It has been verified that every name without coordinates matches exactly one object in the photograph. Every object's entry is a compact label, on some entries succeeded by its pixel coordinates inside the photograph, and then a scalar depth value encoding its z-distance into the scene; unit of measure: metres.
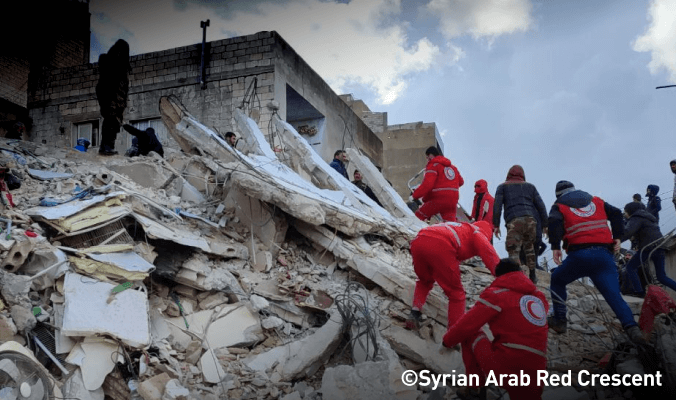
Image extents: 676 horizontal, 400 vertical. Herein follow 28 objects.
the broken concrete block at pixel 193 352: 3.98
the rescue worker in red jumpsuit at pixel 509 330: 3.09
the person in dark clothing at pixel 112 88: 8.02
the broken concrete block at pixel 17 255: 3.84
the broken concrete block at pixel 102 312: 3.63
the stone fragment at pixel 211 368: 3.79
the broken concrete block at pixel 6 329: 3.38
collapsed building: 3.55
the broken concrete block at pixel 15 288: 3.64
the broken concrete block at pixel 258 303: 4.54
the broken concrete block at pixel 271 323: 4.39
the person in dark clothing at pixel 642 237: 5.95
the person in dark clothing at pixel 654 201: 8.67
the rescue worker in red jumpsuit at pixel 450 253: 4.20
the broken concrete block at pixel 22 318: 3.50
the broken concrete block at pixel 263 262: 5.36
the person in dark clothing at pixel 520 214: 5.34
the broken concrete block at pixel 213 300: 4.60
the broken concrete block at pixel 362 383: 3.29
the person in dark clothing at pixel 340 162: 8.70
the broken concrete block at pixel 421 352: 3.99
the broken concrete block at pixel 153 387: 3.45
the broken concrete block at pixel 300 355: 3.95
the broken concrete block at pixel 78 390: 3.40
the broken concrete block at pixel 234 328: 4.24
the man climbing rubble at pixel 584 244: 4.15
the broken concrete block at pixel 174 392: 3.47
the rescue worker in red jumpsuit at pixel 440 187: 6.03
